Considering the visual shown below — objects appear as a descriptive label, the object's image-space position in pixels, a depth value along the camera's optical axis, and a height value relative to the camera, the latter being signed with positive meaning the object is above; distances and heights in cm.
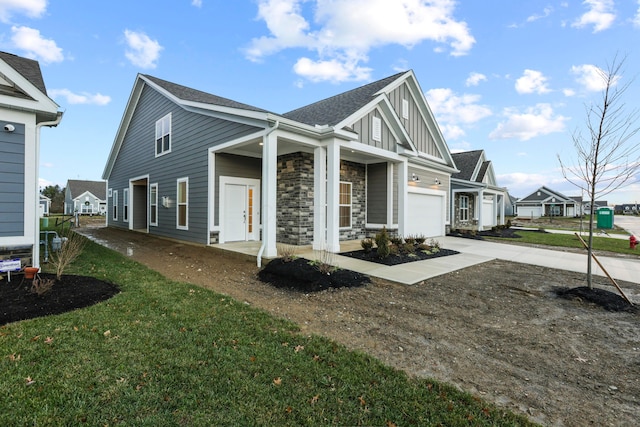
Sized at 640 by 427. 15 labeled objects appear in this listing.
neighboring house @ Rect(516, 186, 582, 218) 4446 +135
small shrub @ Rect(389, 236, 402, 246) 871 -92
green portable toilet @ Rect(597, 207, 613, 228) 2245 -28
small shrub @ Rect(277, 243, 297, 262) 614 -99
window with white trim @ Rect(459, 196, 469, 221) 1892 +25
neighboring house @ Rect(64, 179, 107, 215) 4497 +161
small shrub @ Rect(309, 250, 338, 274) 571 -112
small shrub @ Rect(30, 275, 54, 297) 416 -116
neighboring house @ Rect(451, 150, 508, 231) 1775 +127
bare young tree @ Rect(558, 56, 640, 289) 482 +132
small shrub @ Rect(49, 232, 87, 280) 499 -88
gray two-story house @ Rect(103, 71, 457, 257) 799 +158
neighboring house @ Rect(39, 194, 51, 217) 4172 +46
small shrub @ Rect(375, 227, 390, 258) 757 -91
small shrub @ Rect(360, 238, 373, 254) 810 -97
